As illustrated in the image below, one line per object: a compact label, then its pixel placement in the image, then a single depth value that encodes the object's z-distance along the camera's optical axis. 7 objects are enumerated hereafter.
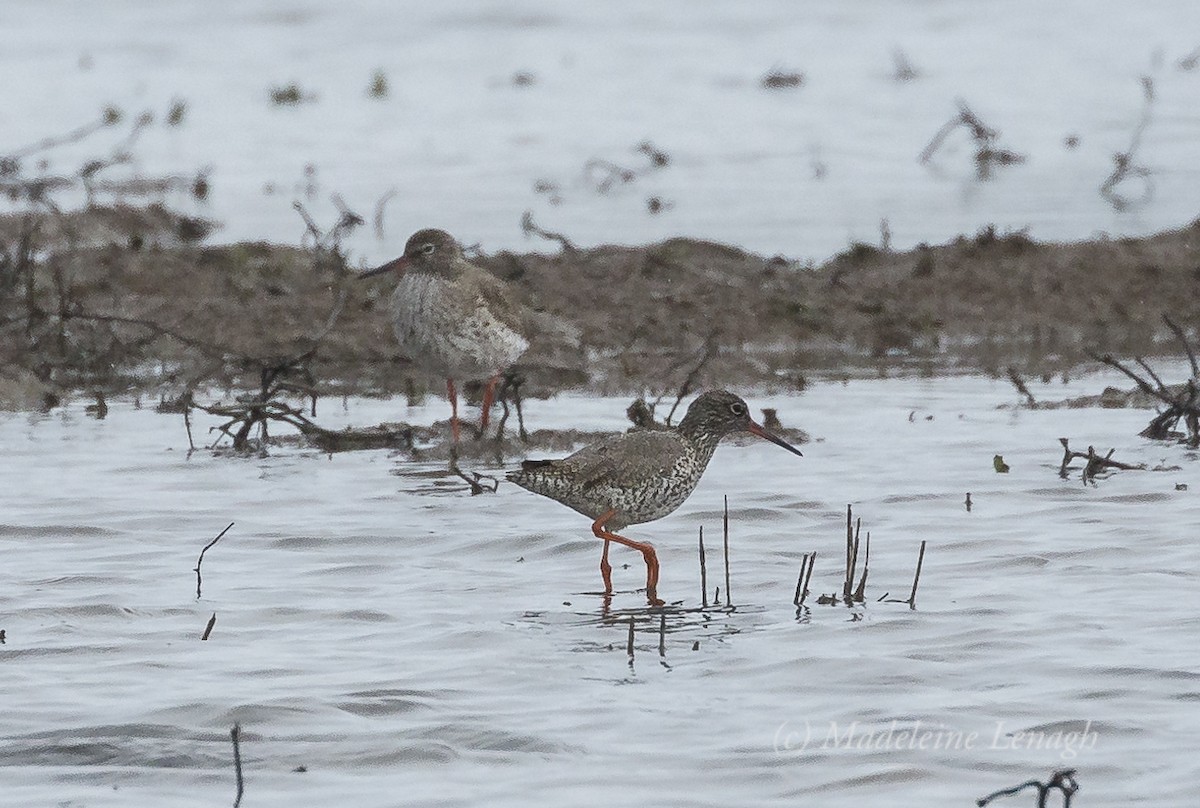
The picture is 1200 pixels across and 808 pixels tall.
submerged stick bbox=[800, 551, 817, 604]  17.55
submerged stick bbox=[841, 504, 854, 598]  17.84
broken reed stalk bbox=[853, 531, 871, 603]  17.94
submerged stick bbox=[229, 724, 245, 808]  12.80
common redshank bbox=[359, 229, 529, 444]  26.64
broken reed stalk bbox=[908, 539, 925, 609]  17.87
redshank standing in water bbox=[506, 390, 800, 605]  19.27
